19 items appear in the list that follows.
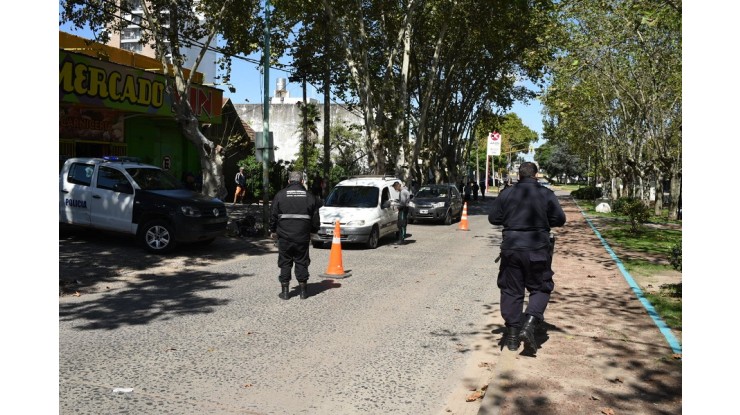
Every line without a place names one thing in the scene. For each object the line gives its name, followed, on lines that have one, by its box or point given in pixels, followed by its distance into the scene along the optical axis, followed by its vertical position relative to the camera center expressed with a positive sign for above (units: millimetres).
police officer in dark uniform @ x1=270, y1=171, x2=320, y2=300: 9062 -429
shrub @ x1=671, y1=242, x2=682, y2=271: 10227 -901
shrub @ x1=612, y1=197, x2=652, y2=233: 19719 -381
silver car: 24016 -198
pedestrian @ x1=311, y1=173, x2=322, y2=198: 31000 +574
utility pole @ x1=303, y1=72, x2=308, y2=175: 26219 +3389
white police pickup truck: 13391 -182
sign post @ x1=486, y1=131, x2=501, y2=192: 54847 +4771
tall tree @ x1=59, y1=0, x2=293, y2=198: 16203 +4588
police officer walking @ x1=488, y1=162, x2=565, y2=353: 6426 -535
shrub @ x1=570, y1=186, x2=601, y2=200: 52312 +584
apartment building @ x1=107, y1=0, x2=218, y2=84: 76675 +18076
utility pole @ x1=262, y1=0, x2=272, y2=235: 16969 +1842
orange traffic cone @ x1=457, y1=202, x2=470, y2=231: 21941 -827
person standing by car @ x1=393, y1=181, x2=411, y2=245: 16969 -331
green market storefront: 20359 +3108
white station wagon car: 15516 -332
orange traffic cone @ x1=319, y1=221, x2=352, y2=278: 11258 -1172
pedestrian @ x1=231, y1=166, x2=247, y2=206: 28500 +633
